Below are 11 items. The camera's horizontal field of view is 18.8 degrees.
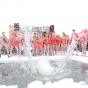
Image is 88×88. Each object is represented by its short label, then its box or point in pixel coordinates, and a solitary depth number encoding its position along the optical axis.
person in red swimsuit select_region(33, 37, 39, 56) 11.68
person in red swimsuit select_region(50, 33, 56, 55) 12.00
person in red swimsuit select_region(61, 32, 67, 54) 12.05
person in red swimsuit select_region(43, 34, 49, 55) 11.81
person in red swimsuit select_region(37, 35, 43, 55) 11.68
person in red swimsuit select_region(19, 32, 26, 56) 11.60
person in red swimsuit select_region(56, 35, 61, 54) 12.10
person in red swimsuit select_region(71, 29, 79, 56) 11.53
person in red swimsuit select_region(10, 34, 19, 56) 11.45
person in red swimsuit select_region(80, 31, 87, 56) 11.42
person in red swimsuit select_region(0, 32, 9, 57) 11.63
